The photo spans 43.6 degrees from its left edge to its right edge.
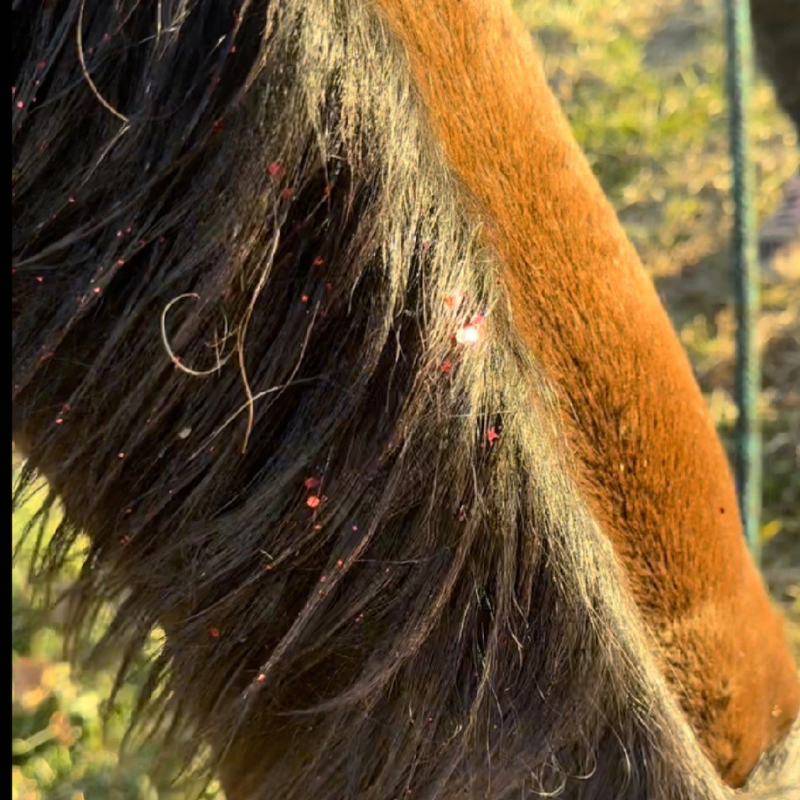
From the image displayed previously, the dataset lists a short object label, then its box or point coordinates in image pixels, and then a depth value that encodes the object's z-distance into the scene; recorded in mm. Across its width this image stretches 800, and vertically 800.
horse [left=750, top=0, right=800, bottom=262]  1578
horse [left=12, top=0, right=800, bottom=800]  481
